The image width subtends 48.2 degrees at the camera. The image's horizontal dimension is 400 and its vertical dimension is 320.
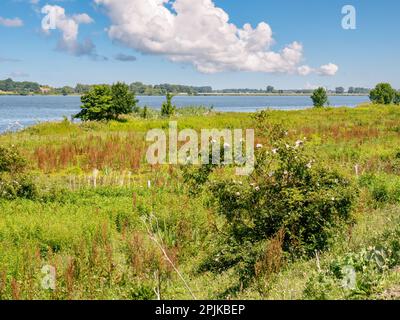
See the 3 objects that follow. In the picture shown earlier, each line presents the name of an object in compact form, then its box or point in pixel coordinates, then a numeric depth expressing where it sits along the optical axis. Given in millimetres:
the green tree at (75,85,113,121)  36844
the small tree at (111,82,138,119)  37812
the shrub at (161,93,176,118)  40281
